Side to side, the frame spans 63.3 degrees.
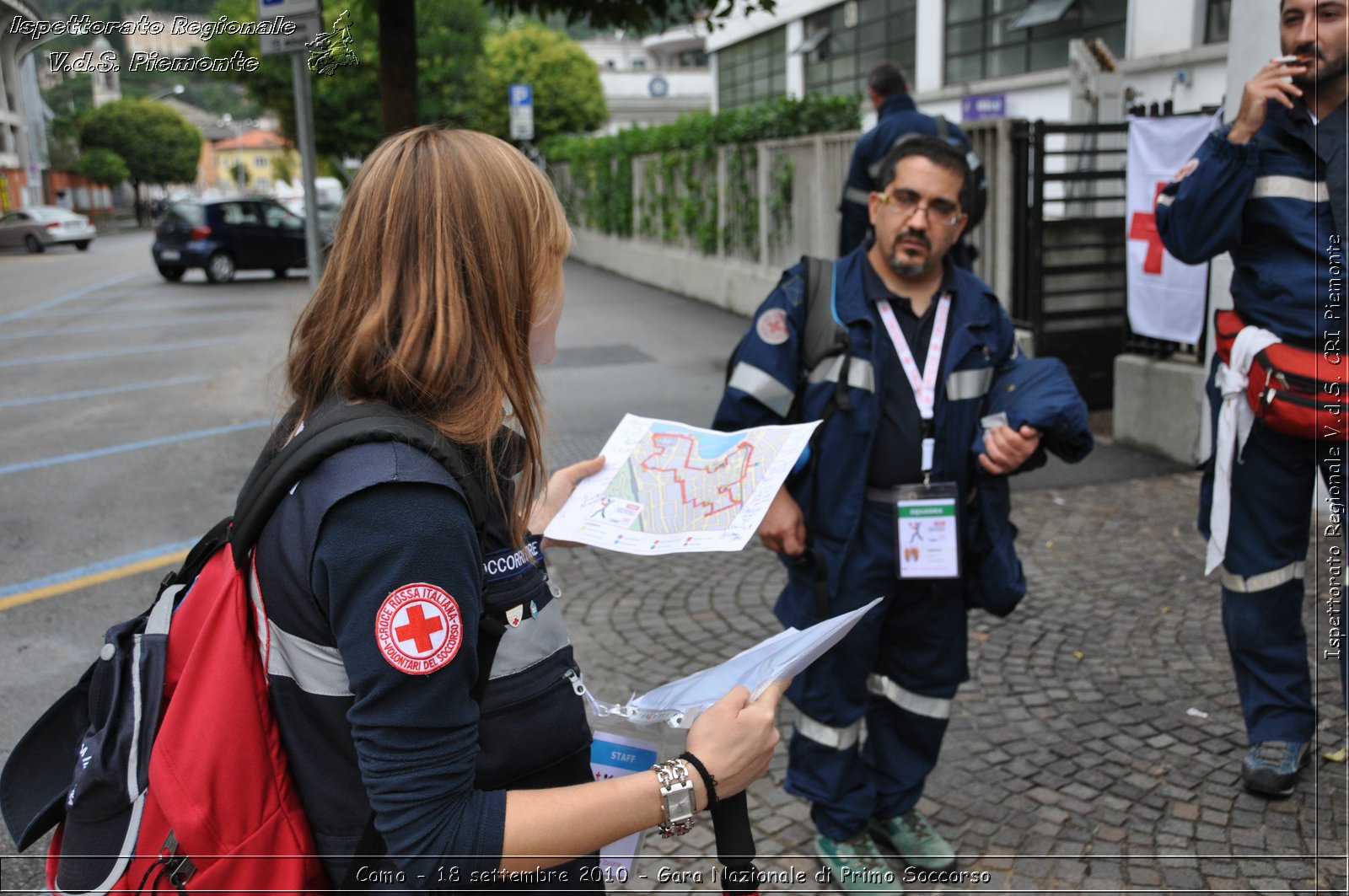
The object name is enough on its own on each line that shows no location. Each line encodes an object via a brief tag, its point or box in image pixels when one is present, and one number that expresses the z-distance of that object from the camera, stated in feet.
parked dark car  68.03
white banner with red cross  22.47
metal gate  25.99
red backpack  4.37
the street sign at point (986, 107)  62.64
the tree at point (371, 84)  73.05
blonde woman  4.18
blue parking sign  53.01
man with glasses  9.36
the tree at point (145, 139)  194.29
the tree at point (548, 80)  121.08
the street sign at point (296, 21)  16.58
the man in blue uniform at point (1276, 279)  10.23
